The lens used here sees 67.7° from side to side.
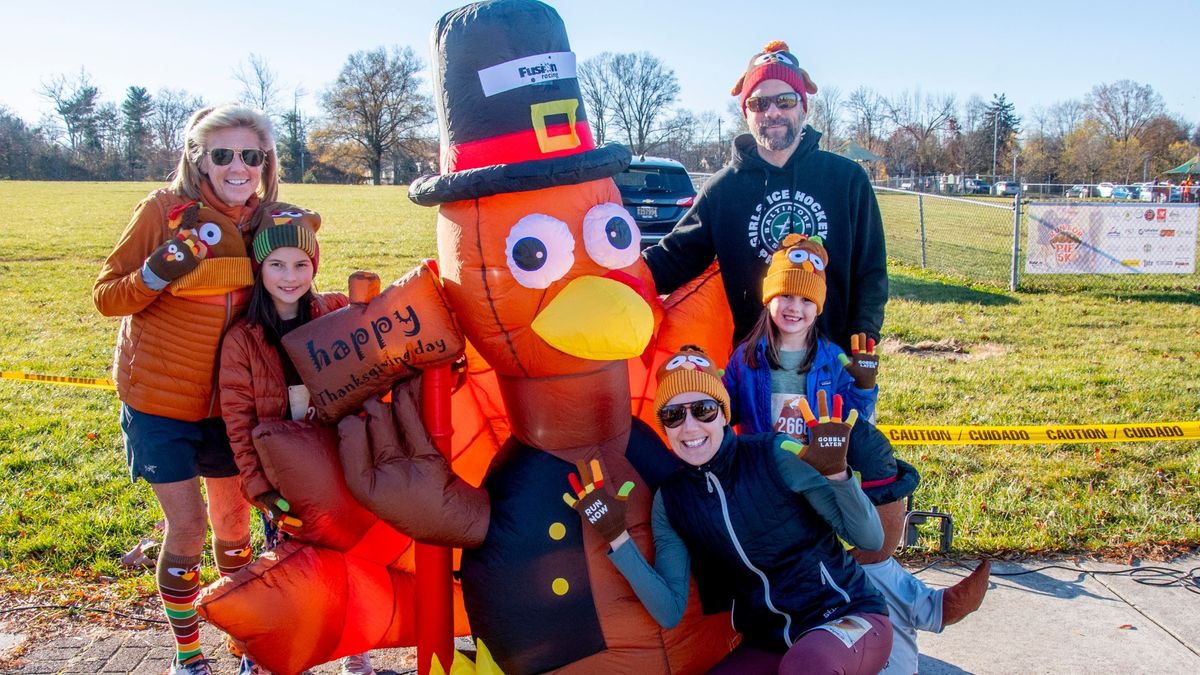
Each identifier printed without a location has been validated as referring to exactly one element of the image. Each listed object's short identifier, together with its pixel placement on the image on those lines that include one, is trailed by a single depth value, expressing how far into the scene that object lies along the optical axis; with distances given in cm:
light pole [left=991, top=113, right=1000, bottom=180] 6192
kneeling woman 256
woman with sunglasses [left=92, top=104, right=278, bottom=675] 284
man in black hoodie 329
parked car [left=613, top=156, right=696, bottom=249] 1116
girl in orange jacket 273
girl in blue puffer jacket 292
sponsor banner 1180
